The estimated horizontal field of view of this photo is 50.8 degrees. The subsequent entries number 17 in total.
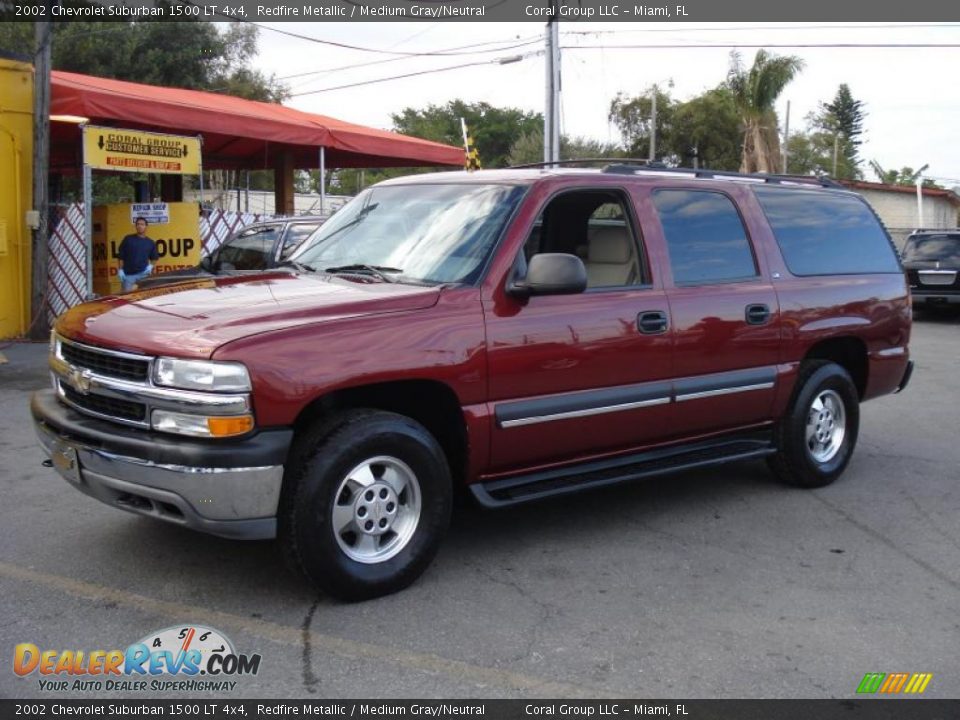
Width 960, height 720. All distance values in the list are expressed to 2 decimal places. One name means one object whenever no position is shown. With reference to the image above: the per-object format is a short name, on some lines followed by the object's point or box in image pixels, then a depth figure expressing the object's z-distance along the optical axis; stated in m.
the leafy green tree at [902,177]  66.00
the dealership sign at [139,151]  13.66
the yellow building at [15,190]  13.38
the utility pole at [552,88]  22.30
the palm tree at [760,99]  34.09
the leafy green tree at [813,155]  63.82
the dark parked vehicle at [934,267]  18.19
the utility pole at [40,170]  13.00
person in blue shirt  14.21
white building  38.28
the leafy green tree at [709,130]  46.38
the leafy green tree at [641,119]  47.68
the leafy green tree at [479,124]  69.56
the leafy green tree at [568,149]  47.56
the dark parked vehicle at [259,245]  12.63
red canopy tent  14.31
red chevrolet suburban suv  4.01
